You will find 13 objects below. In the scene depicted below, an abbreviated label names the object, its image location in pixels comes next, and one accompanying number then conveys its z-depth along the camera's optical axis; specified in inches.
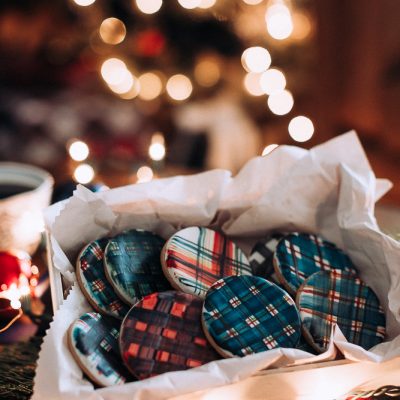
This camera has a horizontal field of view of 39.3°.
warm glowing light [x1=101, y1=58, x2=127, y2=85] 67.9
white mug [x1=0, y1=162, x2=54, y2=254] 30.0
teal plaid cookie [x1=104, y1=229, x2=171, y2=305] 27.5
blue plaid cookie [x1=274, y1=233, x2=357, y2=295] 30.4
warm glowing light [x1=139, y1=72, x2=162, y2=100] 69.7
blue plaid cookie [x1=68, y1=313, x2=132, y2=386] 23.4
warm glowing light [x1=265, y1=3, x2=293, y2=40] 65.4
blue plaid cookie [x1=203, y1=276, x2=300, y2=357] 25.5
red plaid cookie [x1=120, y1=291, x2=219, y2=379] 24.2
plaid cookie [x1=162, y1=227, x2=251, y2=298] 28.5
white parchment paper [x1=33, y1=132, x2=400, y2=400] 29.0
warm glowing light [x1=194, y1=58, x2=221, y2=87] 71.0
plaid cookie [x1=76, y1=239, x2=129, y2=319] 27.0
